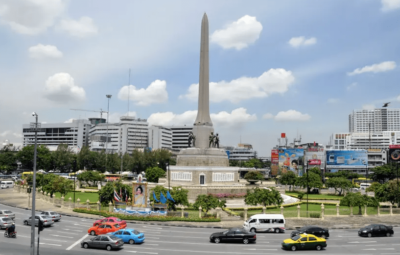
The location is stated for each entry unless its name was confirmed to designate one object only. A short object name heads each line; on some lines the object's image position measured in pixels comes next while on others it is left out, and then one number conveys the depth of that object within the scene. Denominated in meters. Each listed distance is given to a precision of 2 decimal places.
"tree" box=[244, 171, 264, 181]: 78.62
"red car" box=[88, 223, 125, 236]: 28.69
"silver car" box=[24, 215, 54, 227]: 32.78
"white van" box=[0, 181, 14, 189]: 74.81
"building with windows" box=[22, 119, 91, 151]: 167.25
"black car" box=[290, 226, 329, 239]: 28.75
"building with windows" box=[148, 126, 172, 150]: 161.12
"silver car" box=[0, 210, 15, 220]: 35.69
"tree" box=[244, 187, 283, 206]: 40.38
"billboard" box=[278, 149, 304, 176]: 106.62
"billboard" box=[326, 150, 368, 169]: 111.12
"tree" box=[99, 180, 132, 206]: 41.94
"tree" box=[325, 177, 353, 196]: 65.19
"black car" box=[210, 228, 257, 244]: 26.95
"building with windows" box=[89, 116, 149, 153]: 151.50
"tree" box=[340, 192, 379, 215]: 40.41
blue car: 26.36
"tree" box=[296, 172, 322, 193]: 68.56
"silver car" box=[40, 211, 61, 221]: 35.06
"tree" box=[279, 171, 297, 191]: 73.65
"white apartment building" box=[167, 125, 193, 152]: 179.75
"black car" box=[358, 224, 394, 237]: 30.39
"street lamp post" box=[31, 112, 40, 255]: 18.53
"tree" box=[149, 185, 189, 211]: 39.41
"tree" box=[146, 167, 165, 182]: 71.22
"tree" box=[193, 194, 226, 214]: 37.69
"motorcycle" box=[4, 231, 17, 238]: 27.69
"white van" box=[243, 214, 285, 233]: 31.83
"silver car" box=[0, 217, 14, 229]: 30.97
